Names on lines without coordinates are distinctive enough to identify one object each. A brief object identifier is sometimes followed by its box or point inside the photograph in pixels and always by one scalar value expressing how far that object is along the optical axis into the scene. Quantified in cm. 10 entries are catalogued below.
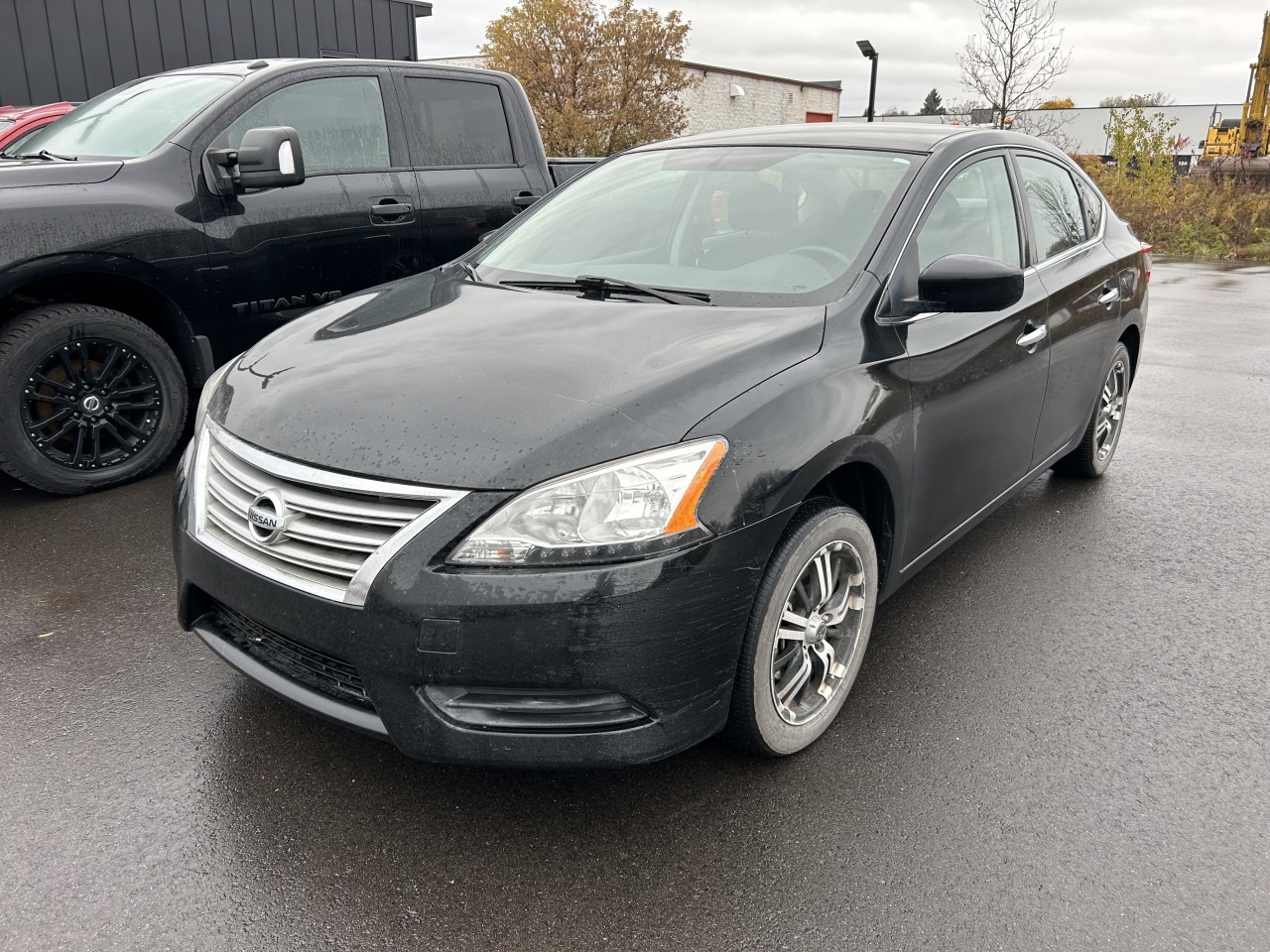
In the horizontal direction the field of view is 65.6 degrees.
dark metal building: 1238
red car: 764
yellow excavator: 2292
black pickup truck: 426
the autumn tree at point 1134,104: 2229
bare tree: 2288
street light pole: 1705
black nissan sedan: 210
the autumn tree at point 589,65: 2238
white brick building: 3164
